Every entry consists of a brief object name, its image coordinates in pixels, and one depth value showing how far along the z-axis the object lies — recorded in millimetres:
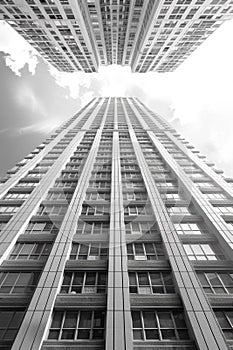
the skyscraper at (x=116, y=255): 9664
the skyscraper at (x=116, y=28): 37906
